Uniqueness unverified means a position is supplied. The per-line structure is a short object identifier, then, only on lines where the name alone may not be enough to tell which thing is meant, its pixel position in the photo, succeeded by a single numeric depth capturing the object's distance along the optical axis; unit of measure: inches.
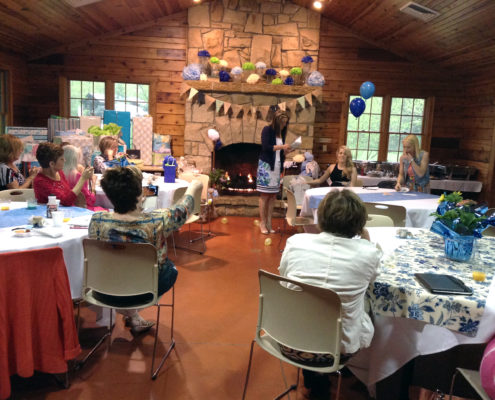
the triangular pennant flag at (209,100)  271.6
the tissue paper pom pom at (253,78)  272.7
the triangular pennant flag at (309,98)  271.7
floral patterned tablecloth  70.7
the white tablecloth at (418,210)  150.8
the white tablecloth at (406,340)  70.6
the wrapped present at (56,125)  251.3
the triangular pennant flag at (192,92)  267.7
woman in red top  126.4
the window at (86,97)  291.7
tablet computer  71.8
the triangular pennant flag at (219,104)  269.4
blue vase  87.5
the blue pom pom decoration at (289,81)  275.6
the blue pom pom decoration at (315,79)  273.7
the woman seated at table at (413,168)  184.1
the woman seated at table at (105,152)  177.6
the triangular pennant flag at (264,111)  275.0
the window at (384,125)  305.3
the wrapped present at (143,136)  274.8
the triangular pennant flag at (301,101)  273.4
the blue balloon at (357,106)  254.8
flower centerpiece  87.6
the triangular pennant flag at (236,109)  273.6
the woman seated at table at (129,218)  89.8
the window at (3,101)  259.4
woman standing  213.6
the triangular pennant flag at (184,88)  268.8
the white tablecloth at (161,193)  161.3
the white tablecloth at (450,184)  271.9
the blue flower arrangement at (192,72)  268.7
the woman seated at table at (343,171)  203.9
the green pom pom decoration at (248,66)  273.7
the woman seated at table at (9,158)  141.8
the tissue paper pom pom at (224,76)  270.5
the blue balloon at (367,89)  256.1
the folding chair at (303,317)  67.7
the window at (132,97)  294.0
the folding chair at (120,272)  88.2
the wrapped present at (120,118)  276.2
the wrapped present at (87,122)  257.1
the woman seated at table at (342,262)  71.4
